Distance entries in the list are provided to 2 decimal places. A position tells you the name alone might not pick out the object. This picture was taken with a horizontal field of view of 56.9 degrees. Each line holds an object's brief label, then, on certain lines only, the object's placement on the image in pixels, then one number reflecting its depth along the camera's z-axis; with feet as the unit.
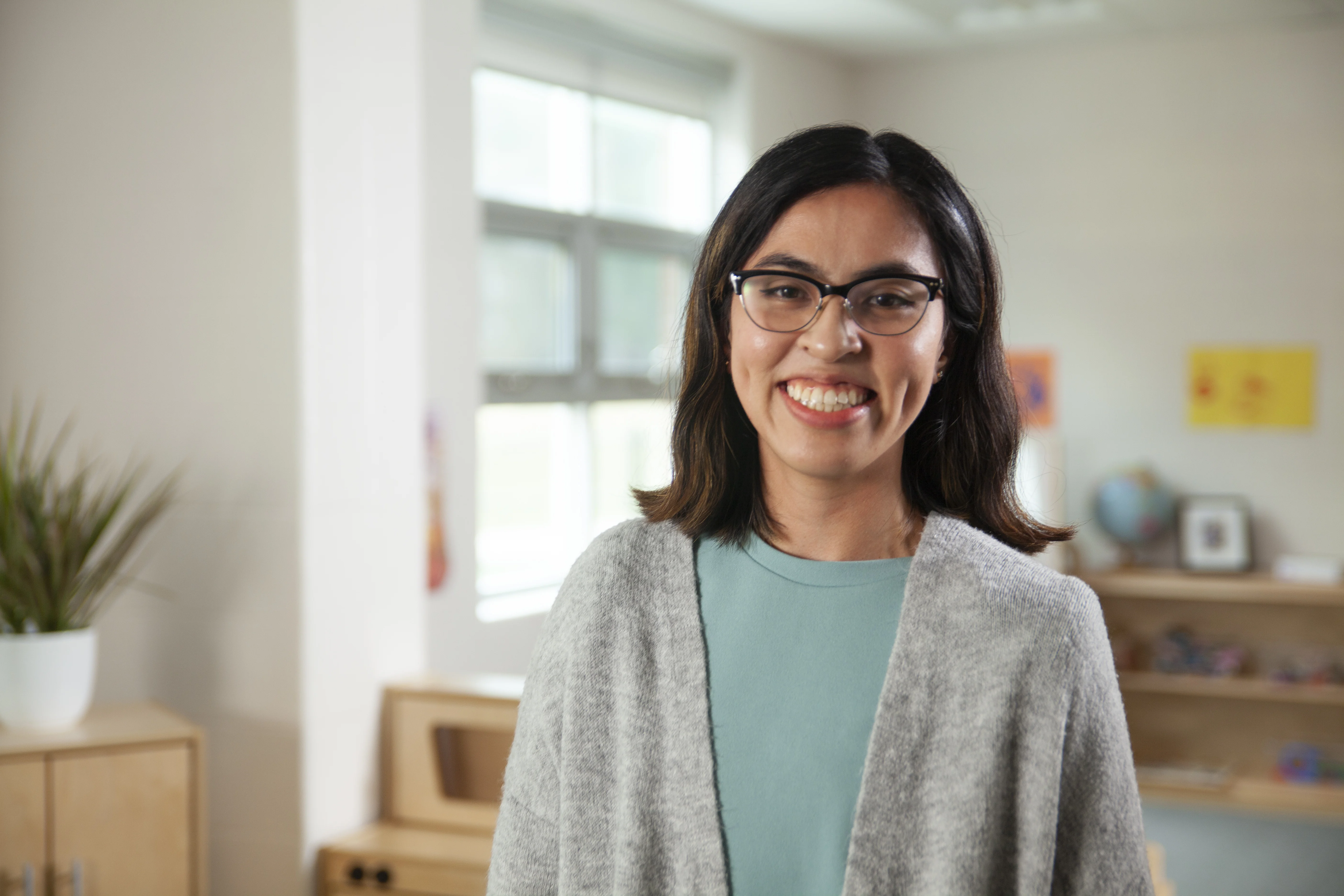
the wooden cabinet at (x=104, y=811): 6.86
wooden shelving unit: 16.56
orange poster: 18.74
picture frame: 17.26
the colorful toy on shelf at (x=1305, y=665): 16.71
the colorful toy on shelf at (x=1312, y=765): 16.74
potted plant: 7.21
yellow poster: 17.21
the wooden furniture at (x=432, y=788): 7.80
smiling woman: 3.12
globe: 17.61
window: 13.97
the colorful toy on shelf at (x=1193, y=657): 17.29
